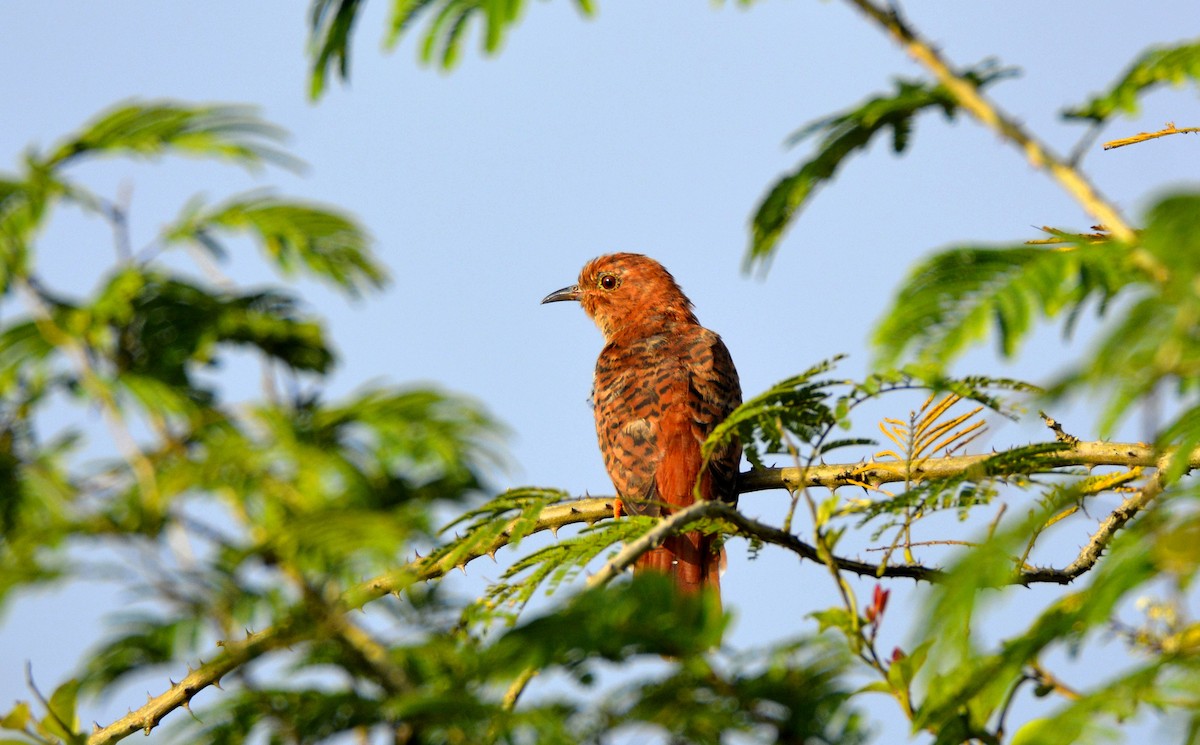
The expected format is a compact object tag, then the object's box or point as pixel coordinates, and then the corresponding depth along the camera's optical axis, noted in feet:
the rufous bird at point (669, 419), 40.88
